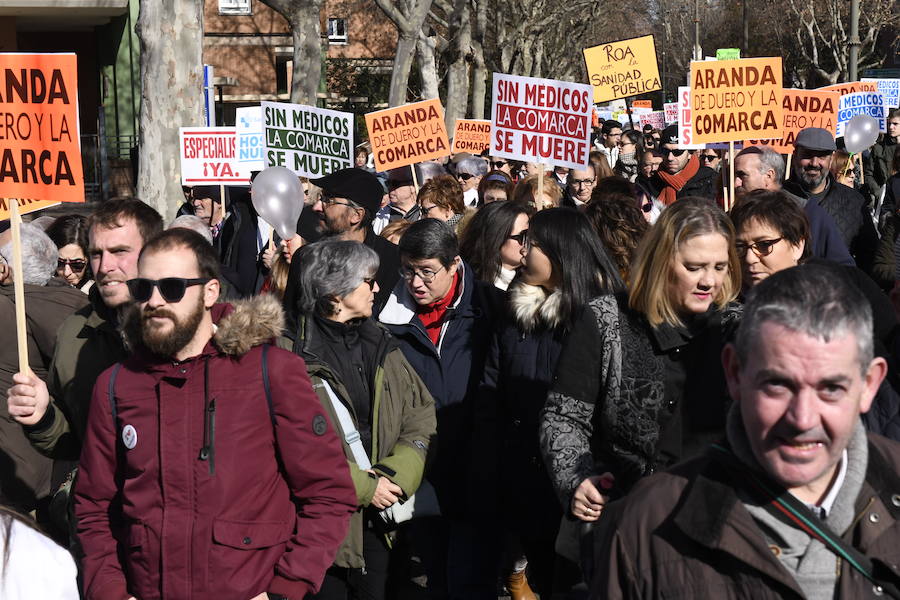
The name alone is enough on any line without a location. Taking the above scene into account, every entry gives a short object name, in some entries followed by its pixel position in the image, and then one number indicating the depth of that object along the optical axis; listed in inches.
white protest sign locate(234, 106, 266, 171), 422.9
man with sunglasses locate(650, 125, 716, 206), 439.2
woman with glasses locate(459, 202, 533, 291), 251.3
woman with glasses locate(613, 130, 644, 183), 615.5
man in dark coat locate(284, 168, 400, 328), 286.0
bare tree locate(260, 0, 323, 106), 786.2
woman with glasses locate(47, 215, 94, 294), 264.5
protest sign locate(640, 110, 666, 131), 1026.7
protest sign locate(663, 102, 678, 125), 908.0
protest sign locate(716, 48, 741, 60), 1017.5
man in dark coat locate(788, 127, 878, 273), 323.6
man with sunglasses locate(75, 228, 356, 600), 136.5
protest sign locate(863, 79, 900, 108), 821.9
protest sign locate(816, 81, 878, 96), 579.5
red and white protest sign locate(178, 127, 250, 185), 426.6
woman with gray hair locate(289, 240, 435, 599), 184.2
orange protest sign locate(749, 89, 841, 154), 438.0
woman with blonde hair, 146.8
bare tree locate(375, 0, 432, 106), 914.7
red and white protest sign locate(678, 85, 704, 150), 420.4
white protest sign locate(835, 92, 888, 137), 592.4
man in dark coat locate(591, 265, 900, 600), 87.5
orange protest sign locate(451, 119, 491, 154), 650.2
